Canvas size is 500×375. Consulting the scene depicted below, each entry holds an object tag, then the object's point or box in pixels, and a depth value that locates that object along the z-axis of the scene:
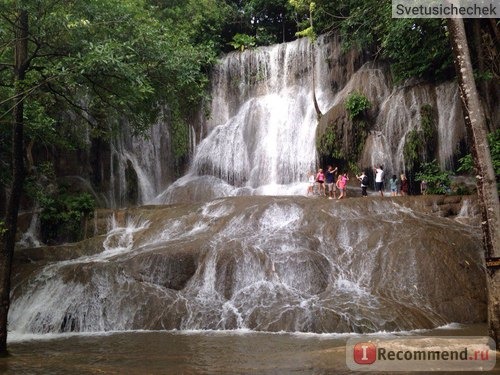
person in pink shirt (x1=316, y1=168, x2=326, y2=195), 19.50
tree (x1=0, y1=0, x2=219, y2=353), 8.52
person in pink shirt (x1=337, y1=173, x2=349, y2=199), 18.75
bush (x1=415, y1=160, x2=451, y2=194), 17.36
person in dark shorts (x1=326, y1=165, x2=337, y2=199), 19.36
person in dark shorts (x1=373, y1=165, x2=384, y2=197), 18.28
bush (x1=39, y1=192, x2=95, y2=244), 18.86
